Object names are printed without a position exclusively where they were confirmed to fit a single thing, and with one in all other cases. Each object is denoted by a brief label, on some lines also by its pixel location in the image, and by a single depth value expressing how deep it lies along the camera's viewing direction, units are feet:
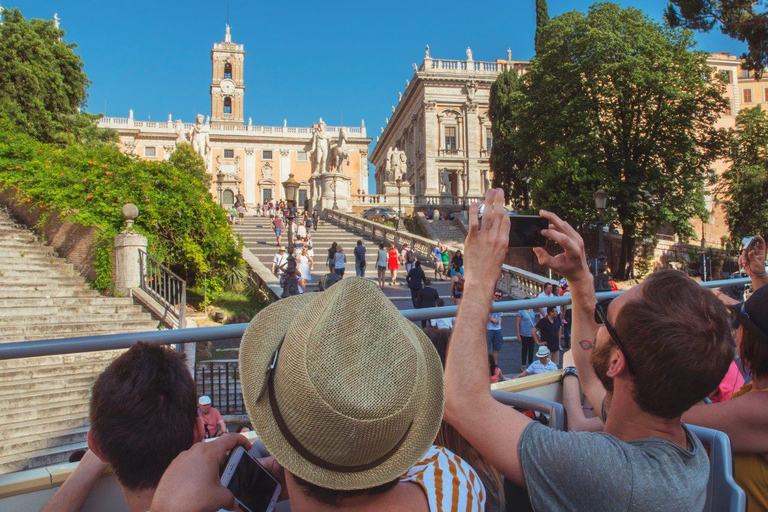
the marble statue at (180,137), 115.59
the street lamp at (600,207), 51.66
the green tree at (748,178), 95.61
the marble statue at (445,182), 141.08
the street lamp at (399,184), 118.79
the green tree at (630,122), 81.71
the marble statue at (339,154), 107.61
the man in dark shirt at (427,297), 33.01
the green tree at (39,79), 70.64
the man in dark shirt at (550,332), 24.06
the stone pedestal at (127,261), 39.11
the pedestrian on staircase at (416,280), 47.06
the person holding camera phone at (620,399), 4.32
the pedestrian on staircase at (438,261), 69.26
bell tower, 272.51
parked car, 110.80
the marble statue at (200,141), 117.48
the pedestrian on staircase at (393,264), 63.46
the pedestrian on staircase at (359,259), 59.67
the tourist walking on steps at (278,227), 79.89
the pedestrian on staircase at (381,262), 60.04
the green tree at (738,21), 45.50
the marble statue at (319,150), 111.65
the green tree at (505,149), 113.50
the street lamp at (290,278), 46.24
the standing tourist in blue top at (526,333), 27.99
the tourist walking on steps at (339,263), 56.18
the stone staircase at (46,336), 23.58
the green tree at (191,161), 102.11
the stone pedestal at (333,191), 111.55
